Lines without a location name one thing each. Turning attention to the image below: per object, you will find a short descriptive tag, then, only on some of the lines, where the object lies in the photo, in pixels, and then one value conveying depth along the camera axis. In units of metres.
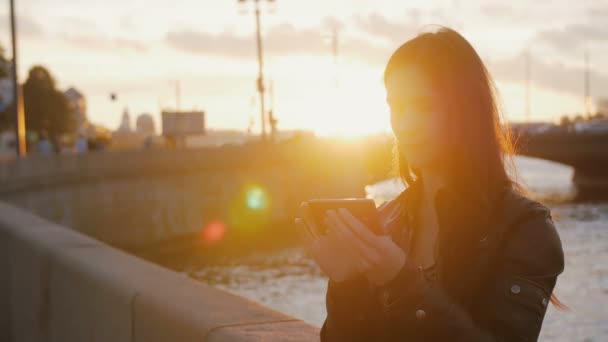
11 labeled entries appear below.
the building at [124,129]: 173.00
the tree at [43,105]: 89.56
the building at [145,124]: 157.75
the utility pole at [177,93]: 124.00
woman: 1.92
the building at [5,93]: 30.81
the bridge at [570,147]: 59.06
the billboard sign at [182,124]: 56.12
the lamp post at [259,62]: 47.66
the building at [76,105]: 98.00
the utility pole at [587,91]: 133.62
